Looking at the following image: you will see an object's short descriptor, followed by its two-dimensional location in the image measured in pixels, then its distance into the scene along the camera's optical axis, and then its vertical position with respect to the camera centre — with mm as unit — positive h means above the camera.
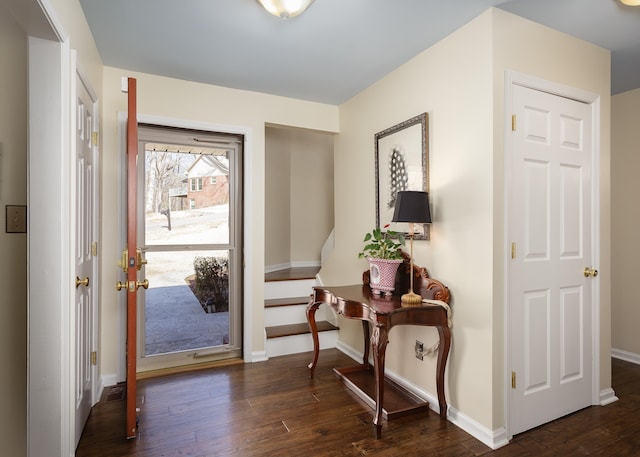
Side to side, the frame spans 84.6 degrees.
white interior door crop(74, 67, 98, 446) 1952 -151
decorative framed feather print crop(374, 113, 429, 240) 2480 +508
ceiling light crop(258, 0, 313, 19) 1914 +1233
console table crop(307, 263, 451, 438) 2115 -556
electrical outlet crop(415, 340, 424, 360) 2510 -869
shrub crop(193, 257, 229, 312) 3246 -492
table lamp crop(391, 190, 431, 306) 2221 +120
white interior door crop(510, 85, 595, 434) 2125 -185
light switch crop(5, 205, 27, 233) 1602 +57
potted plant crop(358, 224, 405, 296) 2463 -225
